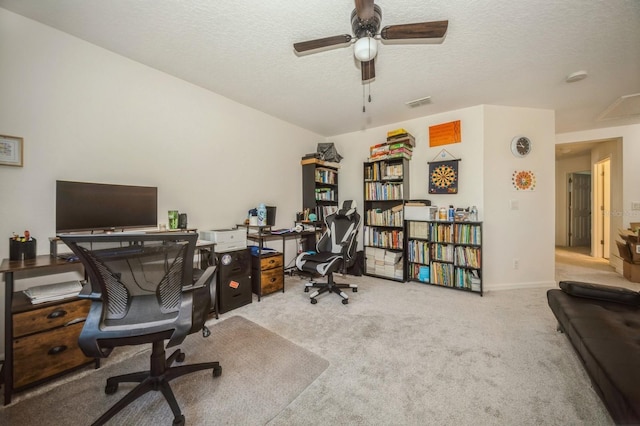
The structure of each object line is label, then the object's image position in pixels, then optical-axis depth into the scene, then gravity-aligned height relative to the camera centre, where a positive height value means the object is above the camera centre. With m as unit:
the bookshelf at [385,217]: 3.68 -0.07
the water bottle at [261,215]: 3.15 -0.03
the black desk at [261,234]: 3.01 -0.28
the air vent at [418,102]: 3.09 +1.47
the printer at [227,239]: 2.58 -0.28
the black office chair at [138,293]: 1.11 -0.42
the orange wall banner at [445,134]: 3.44 +1.16
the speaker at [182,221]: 2.58 -0.08
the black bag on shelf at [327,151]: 4.33 +1.12
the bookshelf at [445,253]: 3.12 -0.57
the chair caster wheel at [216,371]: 1.58 -1.04
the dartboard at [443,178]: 3.45 +0.51
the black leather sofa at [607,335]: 0.97 -0.69
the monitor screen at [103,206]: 1.83 +0.06
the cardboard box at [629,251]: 3.50 -0.59
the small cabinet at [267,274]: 2.92 -0.76
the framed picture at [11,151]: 1.72 +0.46
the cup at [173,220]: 2.51 -0.07
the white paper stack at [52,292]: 1.52 -0.52
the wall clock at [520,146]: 3.34 +0.92
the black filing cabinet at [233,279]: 2.55 -0.74
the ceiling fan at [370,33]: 1.51 +1.18
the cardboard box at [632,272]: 3.52 -0.90
